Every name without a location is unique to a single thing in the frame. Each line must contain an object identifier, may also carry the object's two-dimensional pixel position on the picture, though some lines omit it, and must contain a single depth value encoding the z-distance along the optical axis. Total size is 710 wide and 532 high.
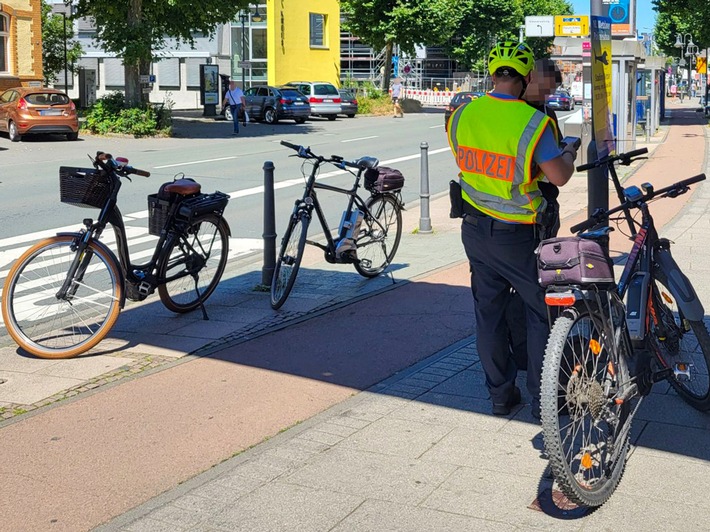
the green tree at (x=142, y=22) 30.44
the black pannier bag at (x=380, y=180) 8.85
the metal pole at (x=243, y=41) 50.03
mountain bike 3.96
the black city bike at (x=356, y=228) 8.12
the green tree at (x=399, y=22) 53.19
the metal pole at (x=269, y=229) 8.63
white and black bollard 11.84
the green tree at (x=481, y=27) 78.69
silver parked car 44.25
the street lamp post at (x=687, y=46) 77.88
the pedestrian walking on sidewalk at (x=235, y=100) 33.69
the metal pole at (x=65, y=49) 42.67
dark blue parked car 40.84
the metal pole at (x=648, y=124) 27.70
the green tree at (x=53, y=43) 45.09
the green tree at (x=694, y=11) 40.19
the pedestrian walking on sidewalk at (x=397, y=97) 46.28
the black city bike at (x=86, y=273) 6.61
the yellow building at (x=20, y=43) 35.84
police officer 4.79
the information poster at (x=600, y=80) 7.25
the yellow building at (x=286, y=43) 55.28
